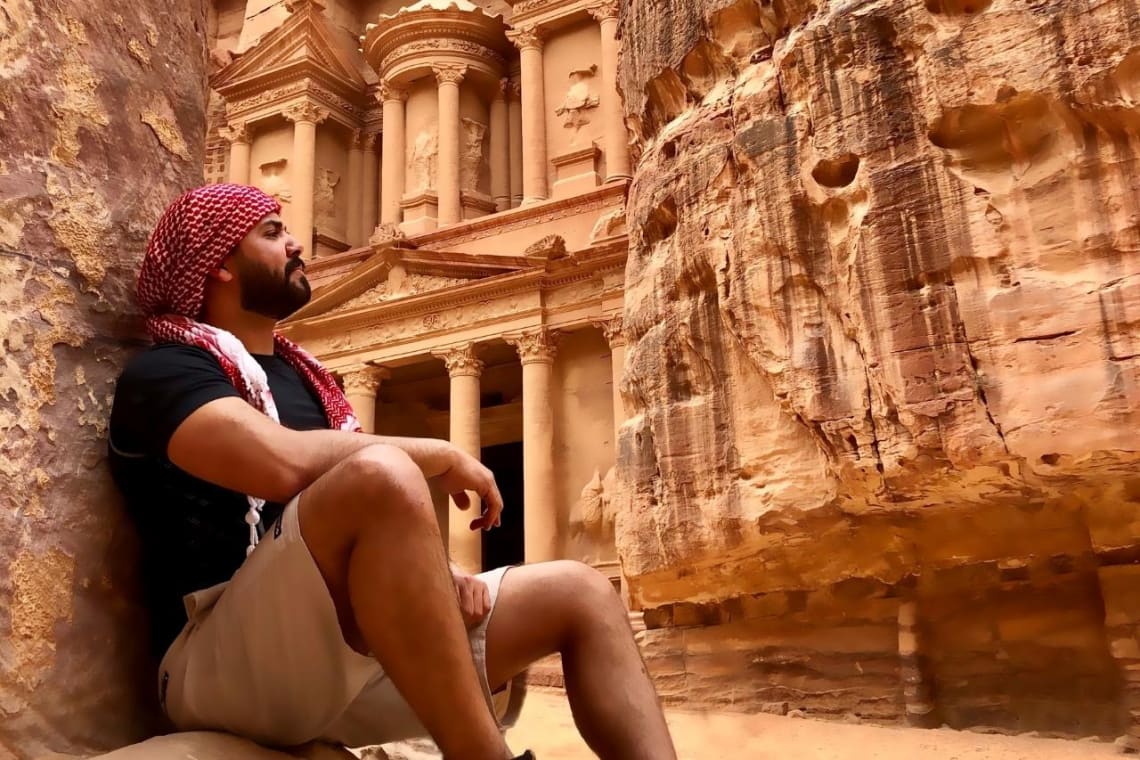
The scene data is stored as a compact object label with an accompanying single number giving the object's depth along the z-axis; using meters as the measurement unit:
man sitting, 2.03
